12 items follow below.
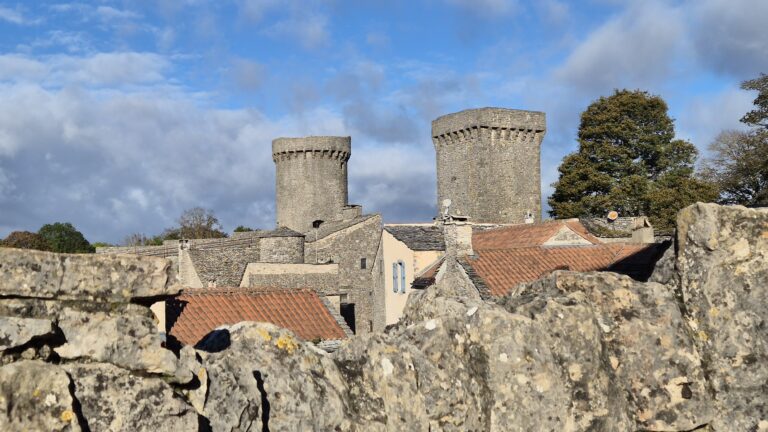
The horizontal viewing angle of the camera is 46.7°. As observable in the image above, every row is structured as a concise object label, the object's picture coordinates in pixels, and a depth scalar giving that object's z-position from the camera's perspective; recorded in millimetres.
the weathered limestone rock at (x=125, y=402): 3711
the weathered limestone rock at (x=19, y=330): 3635
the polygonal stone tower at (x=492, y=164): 65000
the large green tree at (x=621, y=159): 55031
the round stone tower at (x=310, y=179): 74875
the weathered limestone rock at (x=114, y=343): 3814
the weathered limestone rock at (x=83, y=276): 3748
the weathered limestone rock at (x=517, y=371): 4566
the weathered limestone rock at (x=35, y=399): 3508
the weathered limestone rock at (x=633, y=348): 4742
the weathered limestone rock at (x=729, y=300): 4926
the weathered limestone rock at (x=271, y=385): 4027
